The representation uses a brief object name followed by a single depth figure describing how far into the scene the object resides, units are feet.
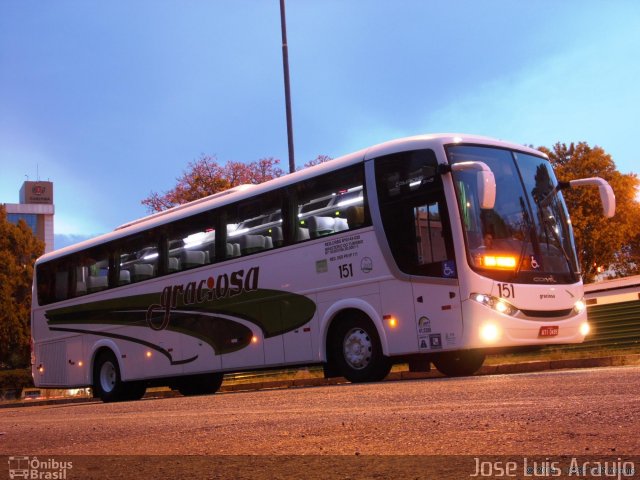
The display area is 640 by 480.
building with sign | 465.88
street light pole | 77.46
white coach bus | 42.93
